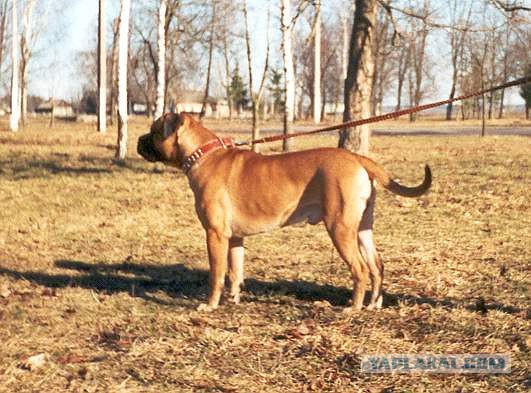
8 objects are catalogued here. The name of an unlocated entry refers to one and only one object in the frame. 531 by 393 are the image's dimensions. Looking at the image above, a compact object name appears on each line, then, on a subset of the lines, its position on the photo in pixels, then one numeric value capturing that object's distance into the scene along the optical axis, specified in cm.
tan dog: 477
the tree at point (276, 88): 7412
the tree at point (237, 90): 8062
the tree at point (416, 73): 5437
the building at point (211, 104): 9945
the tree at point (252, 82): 1775
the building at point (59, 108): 10536
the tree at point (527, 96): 5147
